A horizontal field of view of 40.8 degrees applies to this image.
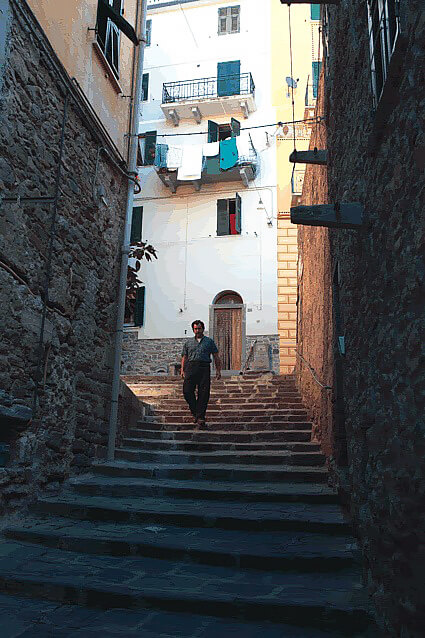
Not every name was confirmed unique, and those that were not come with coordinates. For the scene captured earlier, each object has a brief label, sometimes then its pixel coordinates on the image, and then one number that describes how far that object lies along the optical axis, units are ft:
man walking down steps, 24.40
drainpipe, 22.43
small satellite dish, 62.85
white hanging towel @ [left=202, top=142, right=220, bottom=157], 61.82
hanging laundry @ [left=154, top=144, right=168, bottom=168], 62.08
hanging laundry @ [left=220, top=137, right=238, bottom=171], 60.54
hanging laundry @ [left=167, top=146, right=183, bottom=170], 62.08
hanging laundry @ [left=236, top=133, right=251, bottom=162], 61.26
